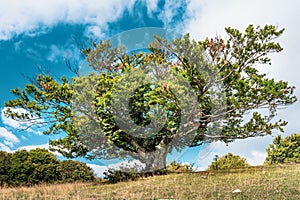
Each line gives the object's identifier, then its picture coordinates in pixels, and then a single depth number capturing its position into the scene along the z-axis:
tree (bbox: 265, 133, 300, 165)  31.25
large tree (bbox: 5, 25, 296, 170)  16.05
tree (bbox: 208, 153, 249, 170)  25.97
